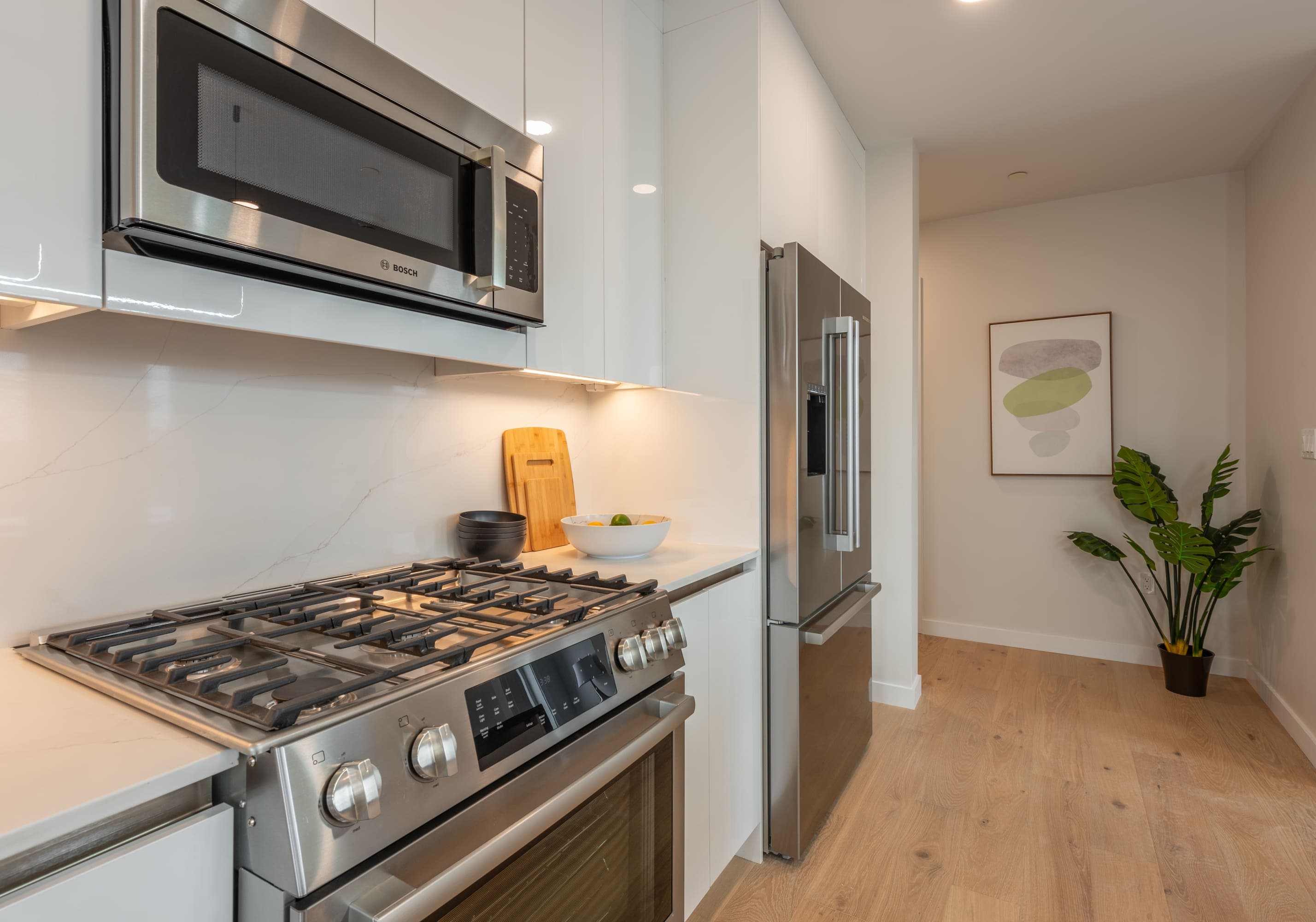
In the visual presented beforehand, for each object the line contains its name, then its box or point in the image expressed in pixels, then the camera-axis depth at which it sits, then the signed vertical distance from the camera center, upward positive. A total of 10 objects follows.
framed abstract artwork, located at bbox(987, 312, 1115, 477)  3.86 +0.37
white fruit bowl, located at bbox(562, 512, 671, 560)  1.78 -0.19
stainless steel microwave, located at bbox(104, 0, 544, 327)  0.87 +0.46
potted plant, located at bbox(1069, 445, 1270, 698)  3.19 -0.43
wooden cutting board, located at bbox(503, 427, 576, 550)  1.89 -0.04
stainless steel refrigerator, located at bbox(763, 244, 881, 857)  1.95 -0.19
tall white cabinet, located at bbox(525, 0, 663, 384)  1.63 +0.72
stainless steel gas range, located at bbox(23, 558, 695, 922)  0.72 -0.33
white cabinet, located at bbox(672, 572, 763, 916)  1.66 -0.67
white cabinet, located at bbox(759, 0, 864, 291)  2.07 +1.05
